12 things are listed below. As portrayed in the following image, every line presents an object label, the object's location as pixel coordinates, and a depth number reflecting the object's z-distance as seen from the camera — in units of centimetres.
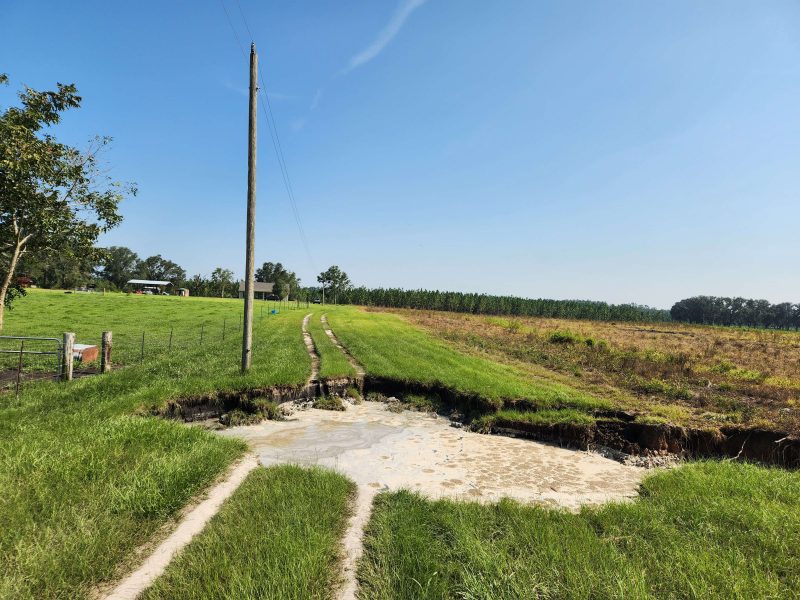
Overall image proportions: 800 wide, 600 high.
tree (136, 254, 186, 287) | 13375
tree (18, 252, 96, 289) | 9006
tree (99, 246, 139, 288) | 12282
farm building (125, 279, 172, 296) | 10531
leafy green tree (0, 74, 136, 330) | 1009
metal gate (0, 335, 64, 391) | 1399
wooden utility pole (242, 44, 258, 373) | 1304
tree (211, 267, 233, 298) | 11456
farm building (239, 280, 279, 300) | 11091
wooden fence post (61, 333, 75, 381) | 1237
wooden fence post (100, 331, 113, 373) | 1431
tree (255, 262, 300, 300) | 10526
